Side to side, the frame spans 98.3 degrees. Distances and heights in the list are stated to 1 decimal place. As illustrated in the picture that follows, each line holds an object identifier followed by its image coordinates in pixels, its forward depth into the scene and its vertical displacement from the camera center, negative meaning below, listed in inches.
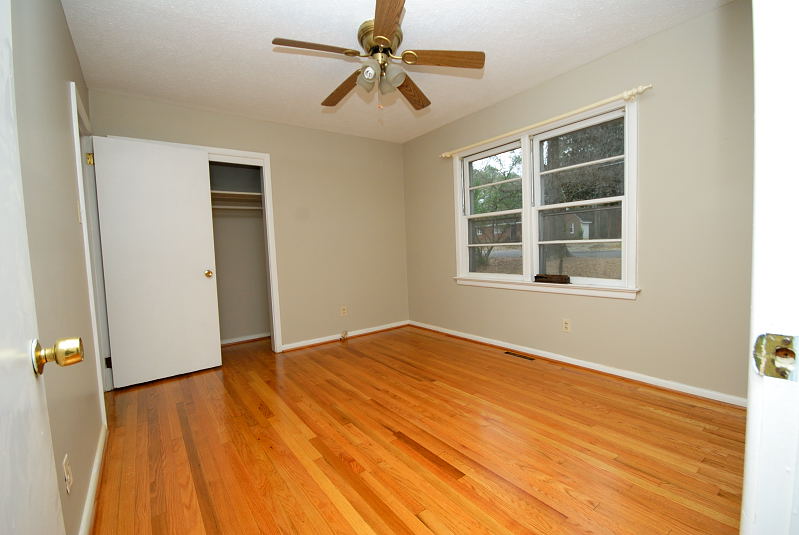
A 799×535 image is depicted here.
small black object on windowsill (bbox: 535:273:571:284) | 123.5 -12.5
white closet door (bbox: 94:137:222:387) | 115.2 +0.7
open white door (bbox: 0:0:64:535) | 20.1 -7.9
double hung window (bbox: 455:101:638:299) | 109.2 +13.9
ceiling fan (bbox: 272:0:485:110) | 74.2 +44.6
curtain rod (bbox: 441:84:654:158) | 99.3 +43.1
